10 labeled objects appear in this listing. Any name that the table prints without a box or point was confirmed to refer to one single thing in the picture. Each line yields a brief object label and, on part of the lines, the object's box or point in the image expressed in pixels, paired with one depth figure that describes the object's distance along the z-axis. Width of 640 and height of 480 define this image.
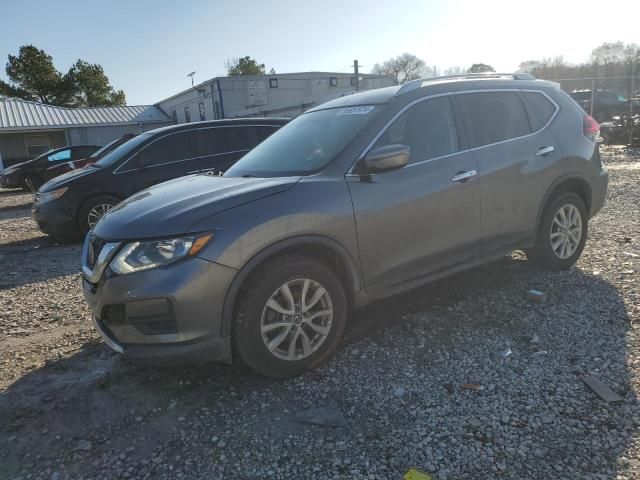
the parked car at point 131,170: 7.66
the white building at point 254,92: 29.84
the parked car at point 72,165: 10.63
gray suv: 2.81
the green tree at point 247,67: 57.88
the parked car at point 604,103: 25.72
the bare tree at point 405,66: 78.12
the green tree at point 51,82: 50.03
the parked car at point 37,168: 17.66
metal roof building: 33.00
